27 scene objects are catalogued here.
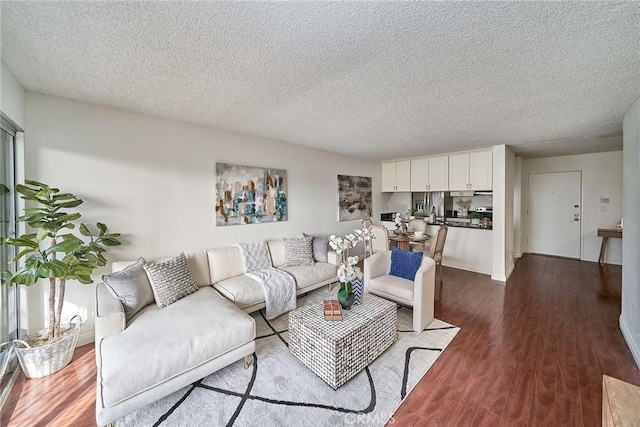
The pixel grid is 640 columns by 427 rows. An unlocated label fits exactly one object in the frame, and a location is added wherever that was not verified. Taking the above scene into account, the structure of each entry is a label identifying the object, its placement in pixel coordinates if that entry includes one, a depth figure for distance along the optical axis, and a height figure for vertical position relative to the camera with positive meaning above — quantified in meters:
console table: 4.70 -0.59
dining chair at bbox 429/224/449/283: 3.99 -0.61
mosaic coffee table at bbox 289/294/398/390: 1.88 -1.06
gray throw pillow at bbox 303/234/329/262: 3.91 -0.66
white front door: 5.47 -0.21
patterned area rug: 1.63 -1.35
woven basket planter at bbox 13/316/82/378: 1.95 -1.14
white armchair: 2.67 -0.91
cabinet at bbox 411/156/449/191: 5.11 +0.70
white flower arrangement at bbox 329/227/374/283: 2.33 -0.39
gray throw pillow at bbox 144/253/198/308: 2.36 -0.69
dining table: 4.27 -0.54
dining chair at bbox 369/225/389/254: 4.30 -0.57
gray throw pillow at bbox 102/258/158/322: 2.12 -0.67
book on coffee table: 2.15 -0.89
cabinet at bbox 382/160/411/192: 5.74 +0.74
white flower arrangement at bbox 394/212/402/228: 4.47 -0.24
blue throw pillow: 3.07 -0.70
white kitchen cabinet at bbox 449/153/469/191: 4.80 +0.67
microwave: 6.25 -0.21
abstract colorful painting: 3.48 +0.23
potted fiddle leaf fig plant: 1.90 -0.43
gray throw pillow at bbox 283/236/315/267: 3.69 -0.64
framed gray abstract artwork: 5.25 +0.24
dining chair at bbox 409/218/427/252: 4.78 -0.41
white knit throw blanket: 2.93 -0.85
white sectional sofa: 1.53 -0.94
